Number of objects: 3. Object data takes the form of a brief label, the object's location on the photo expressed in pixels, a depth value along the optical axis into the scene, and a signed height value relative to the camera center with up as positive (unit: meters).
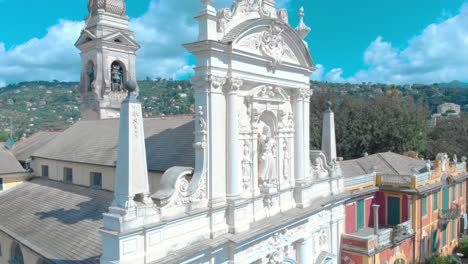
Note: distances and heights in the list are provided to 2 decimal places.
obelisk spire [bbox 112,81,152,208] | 8.08 -0.68
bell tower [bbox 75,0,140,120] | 21.78 +4.33
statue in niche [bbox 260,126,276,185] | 12.89 -1.28
